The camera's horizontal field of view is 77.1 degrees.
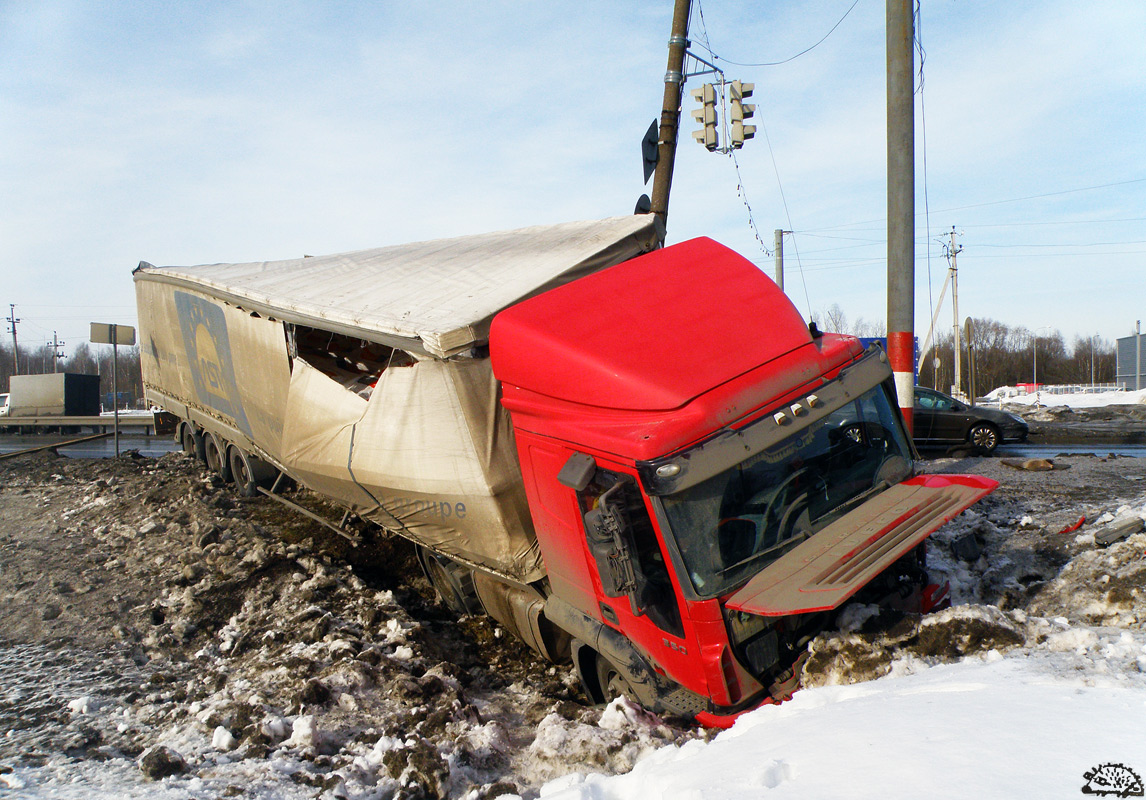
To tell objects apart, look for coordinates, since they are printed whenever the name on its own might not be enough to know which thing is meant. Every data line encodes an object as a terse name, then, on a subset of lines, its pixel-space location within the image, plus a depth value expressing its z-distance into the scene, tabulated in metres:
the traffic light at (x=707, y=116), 12.05
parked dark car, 15.62
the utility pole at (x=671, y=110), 11.21
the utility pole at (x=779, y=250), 29.17
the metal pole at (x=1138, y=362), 47.47
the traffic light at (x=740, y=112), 12.09
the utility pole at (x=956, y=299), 38.75
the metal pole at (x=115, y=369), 14.43
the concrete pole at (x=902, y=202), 8.90
